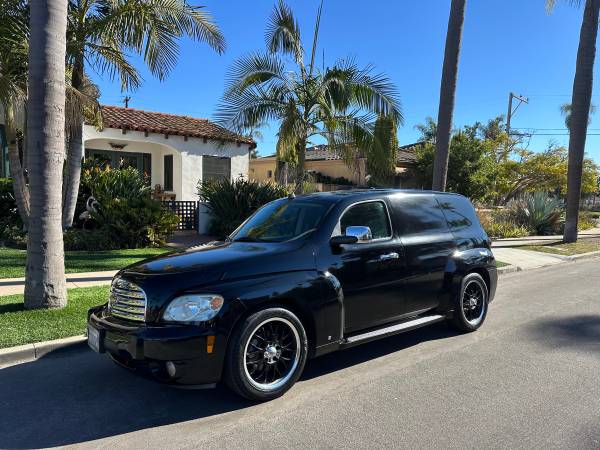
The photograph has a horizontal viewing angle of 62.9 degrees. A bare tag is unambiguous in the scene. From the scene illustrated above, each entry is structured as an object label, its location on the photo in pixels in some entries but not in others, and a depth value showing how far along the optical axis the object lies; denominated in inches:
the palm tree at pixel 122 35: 378.6
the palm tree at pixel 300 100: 448.5
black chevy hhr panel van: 148.0
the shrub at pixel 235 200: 534.0
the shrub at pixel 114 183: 508.2
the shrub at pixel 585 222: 888.3
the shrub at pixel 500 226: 712.4
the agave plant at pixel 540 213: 767.7
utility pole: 1454.2
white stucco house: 669.3
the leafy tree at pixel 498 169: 958.4
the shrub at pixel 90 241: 441.4
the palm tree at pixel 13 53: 346.6
